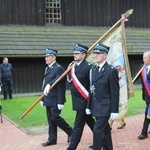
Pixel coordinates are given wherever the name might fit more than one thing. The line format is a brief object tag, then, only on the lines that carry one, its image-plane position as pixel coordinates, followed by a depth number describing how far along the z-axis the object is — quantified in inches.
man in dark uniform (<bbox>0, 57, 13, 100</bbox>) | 560.1
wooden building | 629.0
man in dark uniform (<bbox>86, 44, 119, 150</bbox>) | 221.5
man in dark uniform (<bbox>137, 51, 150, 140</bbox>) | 288.5
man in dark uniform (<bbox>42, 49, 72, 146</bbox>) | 271.0
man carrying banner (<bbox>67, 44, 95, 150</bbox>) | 248.8
